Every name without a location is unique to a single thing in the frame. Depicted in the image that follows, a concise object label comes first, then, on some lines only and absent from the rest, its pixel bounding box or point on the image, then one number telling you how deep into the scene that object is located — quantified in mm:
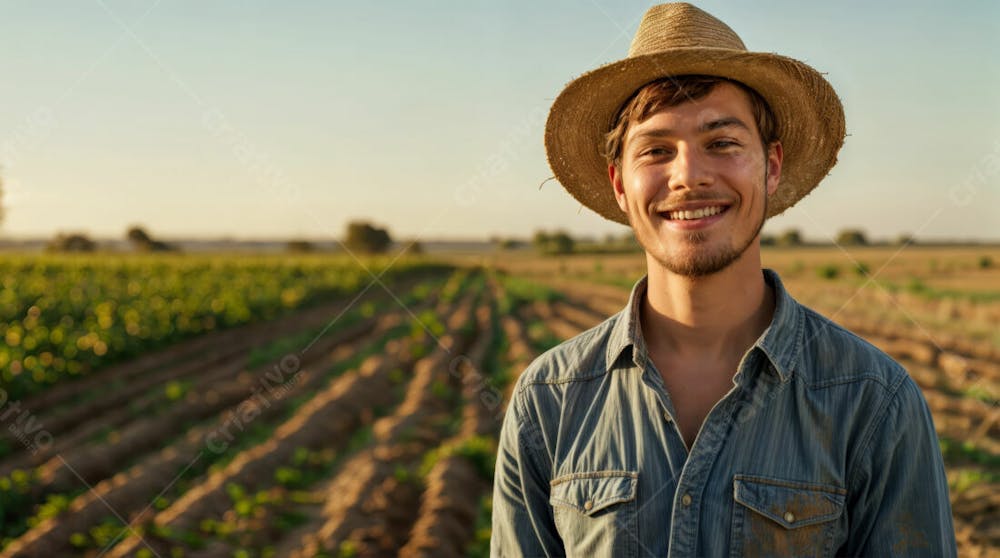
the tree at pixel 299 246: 76938
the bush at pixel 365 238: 69938
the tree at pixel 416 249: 59431
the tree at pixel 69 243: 53344
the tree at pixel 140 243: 40141
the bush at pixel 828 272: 36219
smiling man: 1855
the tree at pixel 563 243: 55781
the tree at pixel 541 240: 63344
